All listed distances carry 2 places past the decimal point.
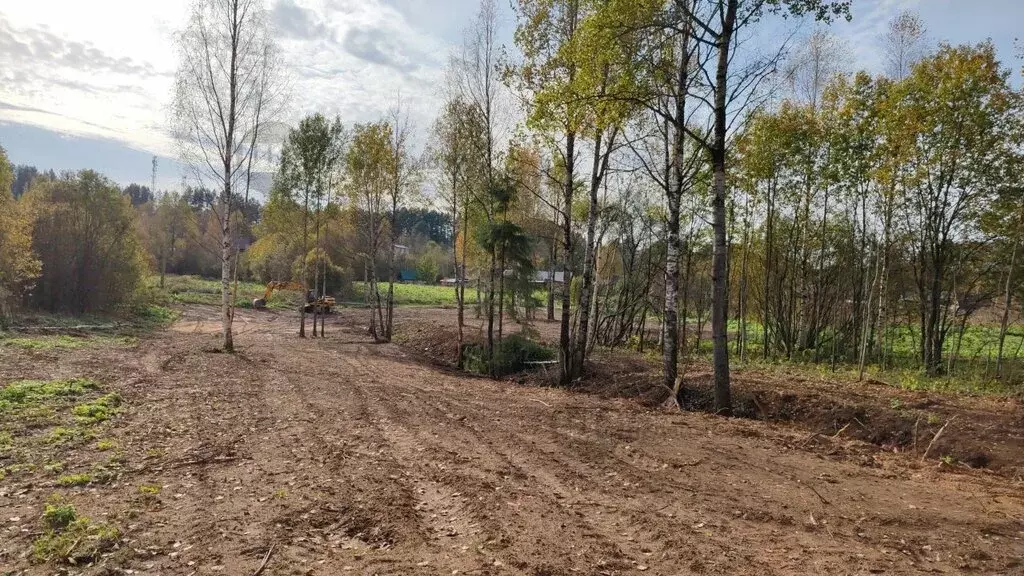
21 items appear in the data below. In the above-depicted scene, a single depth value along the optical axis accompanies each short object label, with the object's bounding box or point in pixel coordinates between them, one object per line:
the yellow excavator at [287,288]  38.00
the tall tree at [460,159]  18.91
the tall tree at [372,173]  25.61
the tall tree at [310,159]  26.05
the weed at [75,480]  5.68
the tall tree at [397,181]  25.56
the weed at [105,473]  5.87
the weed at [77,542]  4.23
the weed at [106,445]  6.90
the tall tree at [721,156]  9.69
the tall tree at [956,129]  15.54
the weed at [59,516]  4.73
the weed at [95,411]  8.16
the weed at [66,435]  7.04
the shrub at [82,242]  26.97
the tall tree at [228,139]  17.28
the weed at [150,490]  5.55
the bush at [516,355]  18.39
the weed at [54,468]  6.02
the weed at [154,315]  29.26
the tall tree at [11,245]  22.08
